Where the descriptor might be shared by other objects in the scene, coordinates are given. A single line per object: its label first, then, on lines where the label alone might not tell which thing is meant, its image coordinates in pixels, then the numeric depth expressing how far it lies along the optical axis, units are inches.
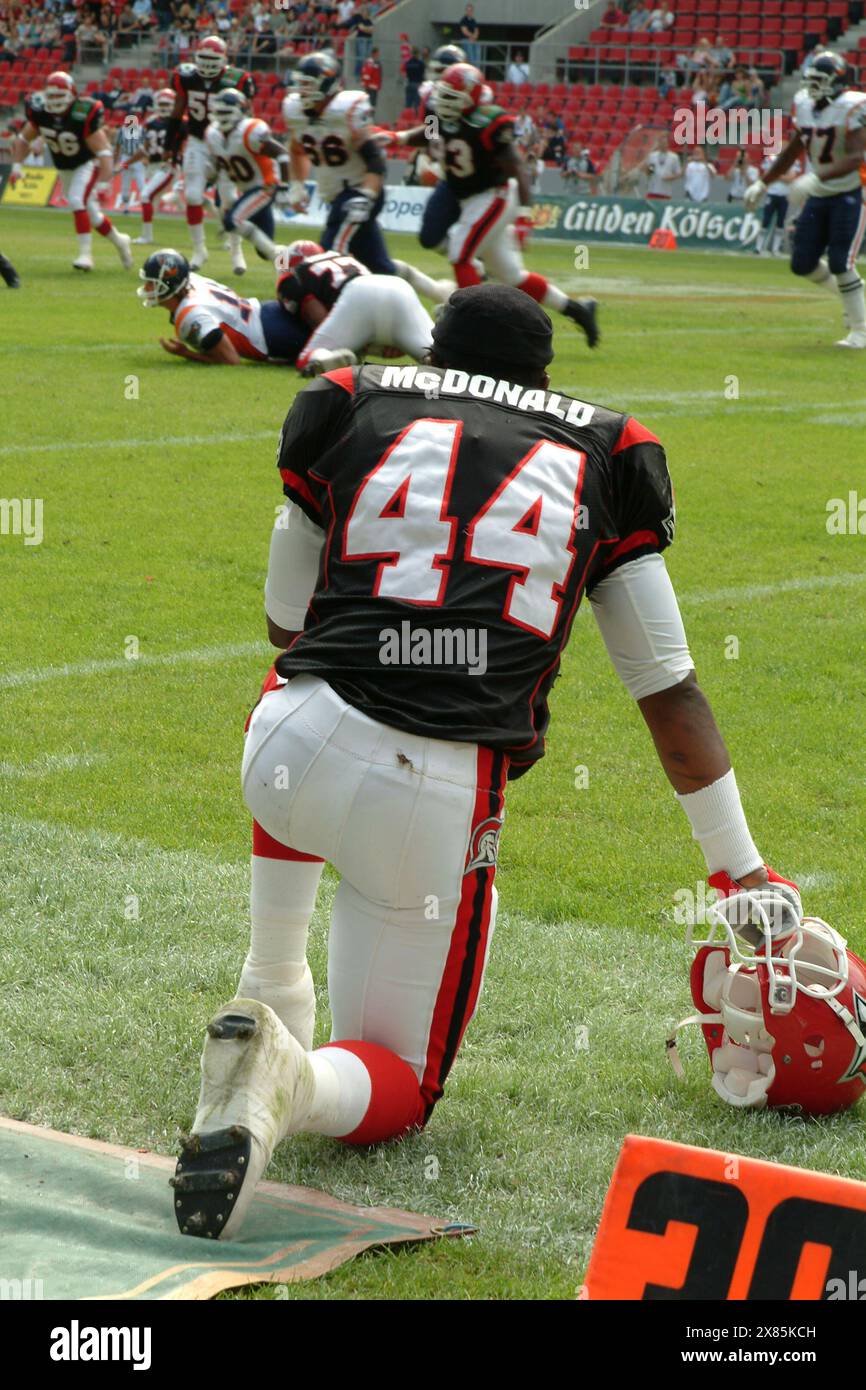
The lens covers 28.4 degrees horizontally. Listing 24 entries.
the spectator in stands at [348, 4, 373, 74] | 1217.4
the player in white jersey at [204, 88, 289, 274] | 620.1
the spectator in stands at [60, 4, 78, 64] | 1332.4
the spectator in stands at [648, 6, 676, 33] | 1164.5
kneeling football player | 104.7
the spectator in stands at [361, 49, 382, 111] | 1177.4
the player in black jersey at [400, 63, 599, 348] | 469.4
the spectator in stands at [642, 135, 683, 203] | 1041.5
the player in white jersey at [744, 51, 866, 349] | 506.0
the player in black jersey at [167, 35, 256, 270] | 641.0
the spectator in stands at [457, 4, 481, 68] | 1210.6
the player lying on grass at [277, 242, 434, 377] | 404.2
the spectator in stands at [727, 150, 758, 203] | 1019.8
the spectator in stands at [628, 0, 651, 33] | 1181.1
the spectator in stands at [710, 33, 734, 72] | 1098.9
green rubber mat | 93.4
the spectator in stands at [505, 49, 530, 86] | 1192.2
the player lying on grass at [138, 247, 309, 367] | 443.5
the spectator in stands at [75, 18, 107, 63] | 1320.1
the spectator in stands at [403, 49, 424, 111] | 1196.5
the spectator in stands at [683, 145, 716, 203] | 1034.7
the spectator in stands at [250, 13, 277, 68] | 1238.3
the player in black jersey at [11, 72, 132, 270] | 643.5
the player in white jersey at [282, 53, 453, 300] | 482.3
